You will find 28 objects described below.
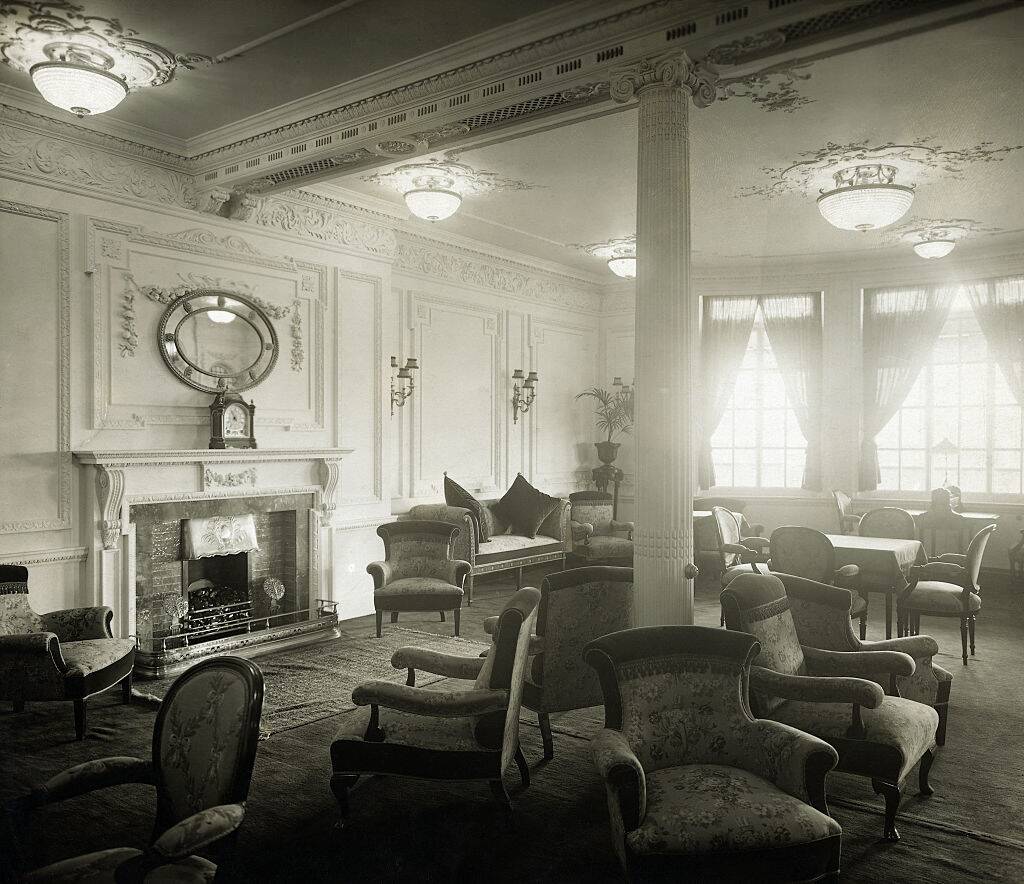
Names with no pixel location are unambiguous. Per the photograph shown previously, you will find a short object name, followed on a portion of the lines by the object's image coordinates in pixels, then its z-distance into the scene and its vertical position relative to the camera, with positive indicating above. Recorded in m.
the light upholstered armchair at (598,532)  8.40 -1.04
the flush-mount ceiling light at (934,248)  7.96 +1.94
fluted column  3.86 +0.47
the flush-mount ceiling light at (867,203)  6.03 +1.81
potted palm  10.41 +0.36
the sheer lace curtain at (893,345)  9.26 +1.13
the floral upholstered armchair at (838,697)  3.20 -1.07
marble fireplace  5.36 -0.83
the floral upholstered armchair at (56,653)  4.14 -1.16
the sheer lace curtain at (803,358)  9.76 +1.03
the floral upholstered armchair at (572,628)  4.06 -0.97
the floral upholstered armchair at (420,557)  6.47 -0.96
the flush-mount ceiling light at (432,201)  6.20 +1.88
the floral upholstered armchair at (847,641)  3.91 -0.99
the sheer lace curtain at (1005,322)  8.75 +1.32
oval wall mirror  5.90 +0.77
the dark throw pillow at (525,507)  8.80 -0.74
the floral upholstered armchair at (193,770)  2.11 -0.98
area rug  4.61 -1.56
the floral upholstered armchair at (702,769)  2.44 -1.15
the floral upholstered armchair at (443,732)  3.23 -1.20
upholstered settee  7.53 -1.06
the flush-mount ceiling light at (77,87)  4.20 +1.90
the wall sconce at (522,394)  9.43 +0.56
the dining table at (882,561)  6.09 -0.94
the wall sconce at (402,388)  7.86 +0.53
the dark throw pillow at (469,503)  7.87 -0.63
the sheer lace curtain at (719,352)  10.12 +1.13
